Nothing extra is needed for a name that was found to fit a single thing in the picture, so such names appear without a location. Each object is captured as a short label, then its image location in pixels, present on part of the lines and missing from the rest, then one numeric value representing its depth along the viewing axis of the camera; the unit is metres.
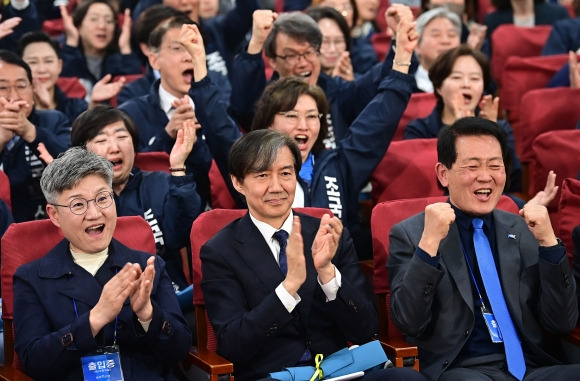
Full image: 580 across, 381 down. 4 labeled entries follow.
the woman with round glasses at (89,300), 6.09
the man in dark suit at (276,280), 6.21
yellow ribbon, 6.28
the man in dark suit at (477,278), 6.41
